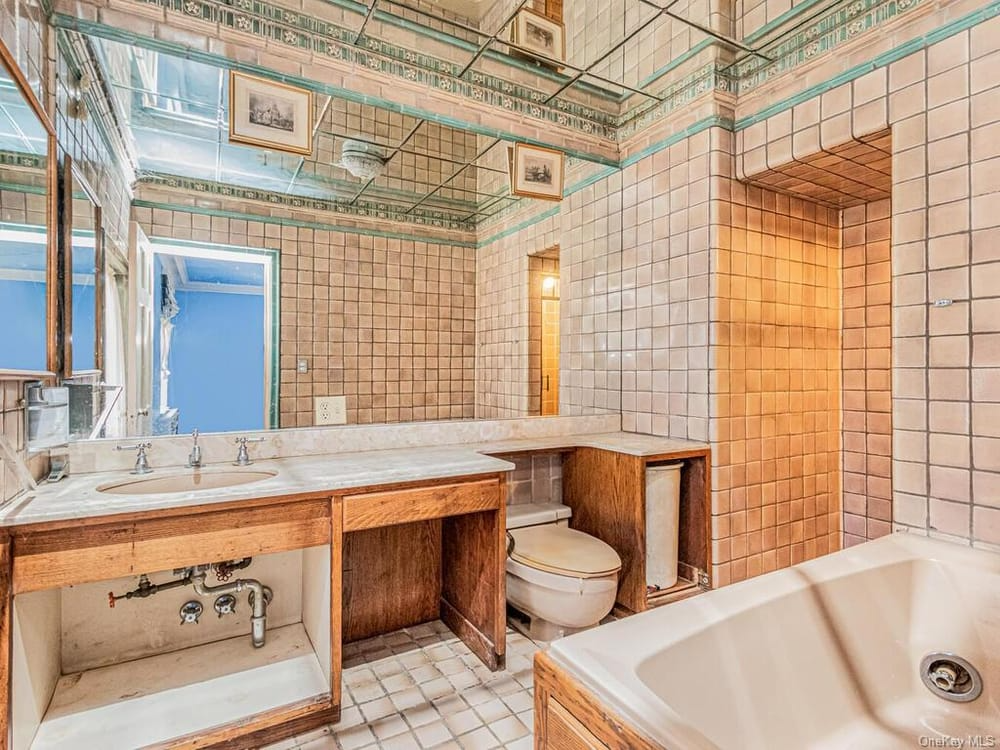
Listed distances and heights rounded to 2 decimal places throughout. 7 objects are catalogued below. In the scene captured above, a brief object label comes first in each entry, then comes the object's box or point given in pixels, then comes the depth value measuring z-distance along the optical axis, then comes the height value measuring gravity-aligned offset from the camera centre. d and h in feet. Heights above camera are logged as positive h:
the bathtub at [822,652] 2.96 -1.91
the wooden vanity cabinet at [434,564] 5.13 -2.37
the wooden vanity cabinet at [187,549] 3.61 -1.37
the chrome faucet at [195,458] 5.39 -0.89
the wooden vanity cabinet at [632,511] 6.55 -1.91
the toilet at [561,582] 5.71 -2.38
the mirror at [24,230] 3.53 +1.08
